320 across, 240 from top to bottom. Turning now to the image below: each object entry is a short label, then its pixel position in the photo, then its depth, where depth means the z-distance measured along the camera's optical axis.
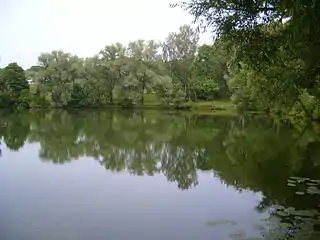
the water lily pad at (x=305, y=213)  8.38
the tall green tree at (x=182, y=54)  57.16
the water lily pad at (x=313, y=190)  10.28
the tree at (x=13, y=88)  57.81
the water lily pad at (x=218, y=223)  8.46
